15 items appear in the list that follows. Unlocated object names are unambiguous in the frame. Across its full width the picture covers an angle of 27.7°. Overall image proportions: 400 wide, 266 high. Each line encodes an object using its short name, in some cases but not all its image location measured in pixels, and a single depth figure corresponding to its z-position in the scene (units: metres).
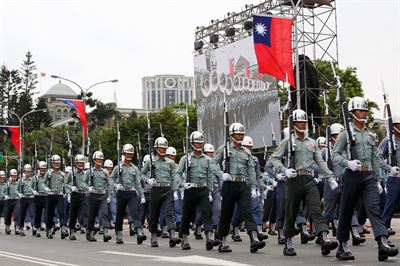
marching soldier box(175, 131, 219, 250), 15.01
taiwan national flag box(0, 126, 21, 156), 52.15
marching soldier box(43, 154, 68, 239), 22.55
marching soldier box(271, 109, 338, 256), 12.48
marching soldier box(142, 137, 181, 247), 16.34
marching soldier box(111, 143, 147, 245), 18.08
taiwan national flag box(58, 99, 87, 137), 41.26
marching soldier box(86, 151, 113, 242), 19.80
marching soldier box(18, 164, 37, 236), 25.75
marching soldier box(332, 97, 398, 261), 11.27
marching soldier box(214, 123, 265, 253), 13.88
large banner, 36.00
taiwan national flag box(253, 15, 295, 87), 27.46
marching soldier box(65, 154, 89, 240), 21.29
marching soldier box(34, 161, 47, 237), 23.80
